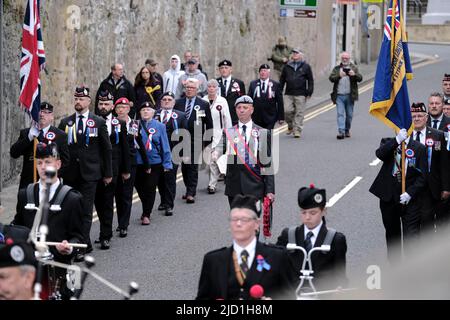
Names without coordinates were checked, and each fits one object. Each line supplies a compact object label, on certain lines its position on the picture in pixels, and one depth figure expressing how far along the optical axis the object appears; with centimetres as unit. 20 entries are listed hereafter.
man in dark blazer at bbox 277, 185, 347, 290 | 970
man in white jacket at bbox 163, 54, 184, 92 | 2412
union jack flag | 1520
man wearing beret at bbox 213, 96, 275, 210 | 1384
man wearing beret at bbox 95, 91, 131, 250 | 1507
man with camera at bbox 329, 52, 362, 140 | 2542
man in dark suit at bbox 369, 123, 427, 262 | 1320
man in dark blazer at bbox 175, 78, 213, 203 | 1831
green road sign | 3309
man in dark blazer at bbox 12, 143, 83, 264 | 1088
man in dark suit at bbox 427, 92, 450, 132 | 1467
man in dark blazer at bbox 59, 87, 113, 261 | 1459
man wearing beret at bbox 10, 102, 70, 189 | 1422
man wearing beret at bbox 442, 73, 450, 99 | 1719
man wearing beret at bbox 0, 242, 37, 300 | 711
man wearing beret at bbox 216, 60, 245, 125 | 2177
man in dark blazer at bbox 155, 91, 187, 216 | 1725
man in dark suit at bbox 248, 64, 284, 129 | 2242
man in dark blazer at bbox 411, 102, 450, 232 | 1350
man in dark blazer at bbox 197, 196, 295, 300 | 824
